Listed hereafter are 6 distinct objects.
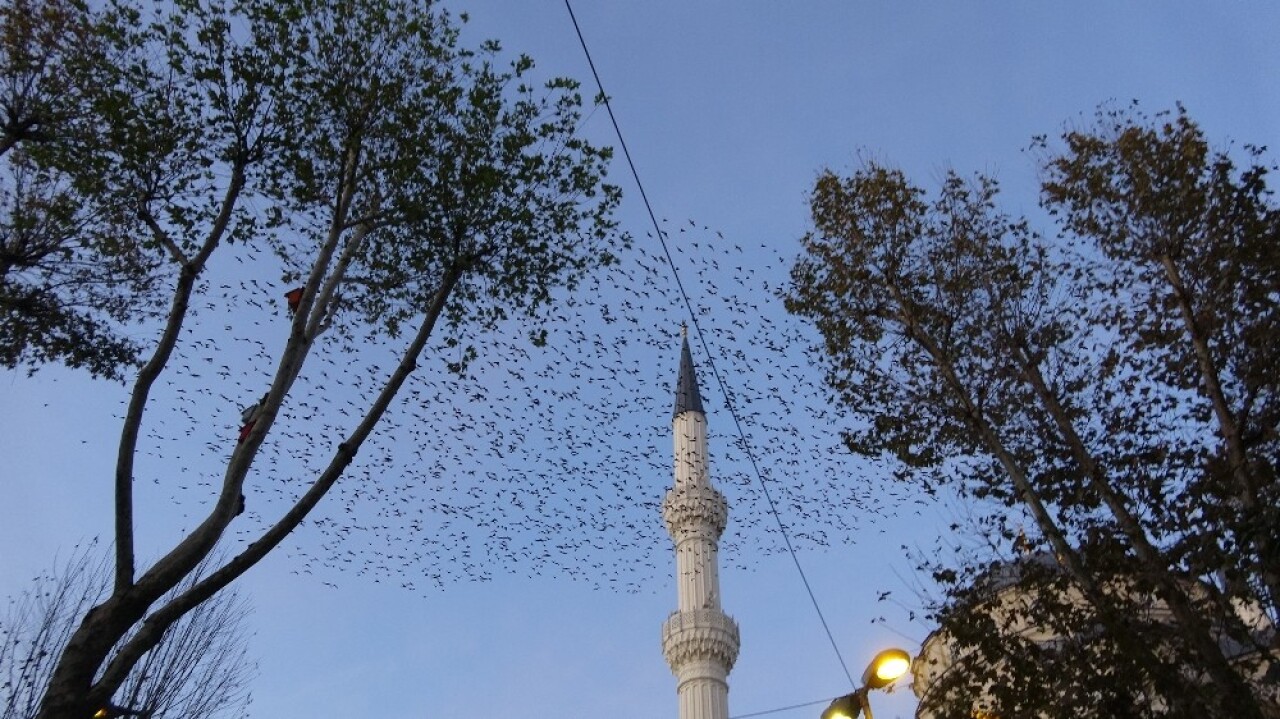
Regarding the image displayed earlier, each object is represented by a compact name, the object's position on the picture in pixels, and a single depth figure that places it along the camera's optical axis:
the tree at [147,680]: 12.97
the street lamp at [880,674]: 7.15
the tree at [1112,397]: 8.91
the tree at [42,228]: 11.33
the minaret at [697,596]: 32.84
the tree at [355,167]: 9.81
